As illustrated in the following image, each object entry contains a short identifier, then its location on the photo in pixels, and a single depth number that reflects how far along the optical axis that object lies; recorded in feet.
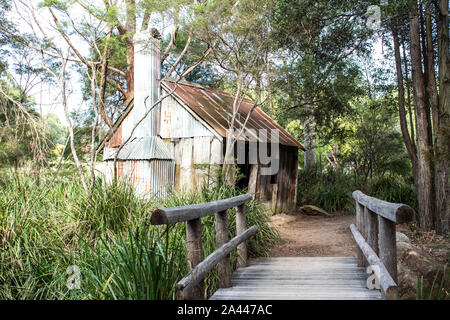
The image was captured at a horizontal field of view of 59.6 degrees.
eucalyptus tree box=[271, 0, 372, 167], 33.45
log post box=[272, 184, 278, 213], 44.62
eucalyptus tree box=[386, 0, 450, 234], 28.37
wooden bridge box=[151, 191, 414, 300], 10.58
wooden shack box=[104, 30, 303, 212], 34.50
